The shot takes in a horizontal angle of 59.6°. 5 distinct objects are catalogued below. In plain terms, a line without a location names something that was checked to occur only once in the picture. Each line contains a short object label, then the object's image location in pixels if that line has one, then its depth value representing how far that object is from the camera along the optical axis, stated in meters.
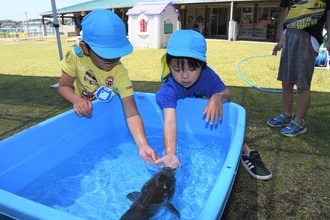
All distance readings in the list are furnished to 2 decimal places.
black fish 1.25
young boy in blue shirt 1.71
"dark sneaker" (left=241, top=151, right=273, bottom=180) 1.77
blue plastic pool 1.51
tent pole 3.99
